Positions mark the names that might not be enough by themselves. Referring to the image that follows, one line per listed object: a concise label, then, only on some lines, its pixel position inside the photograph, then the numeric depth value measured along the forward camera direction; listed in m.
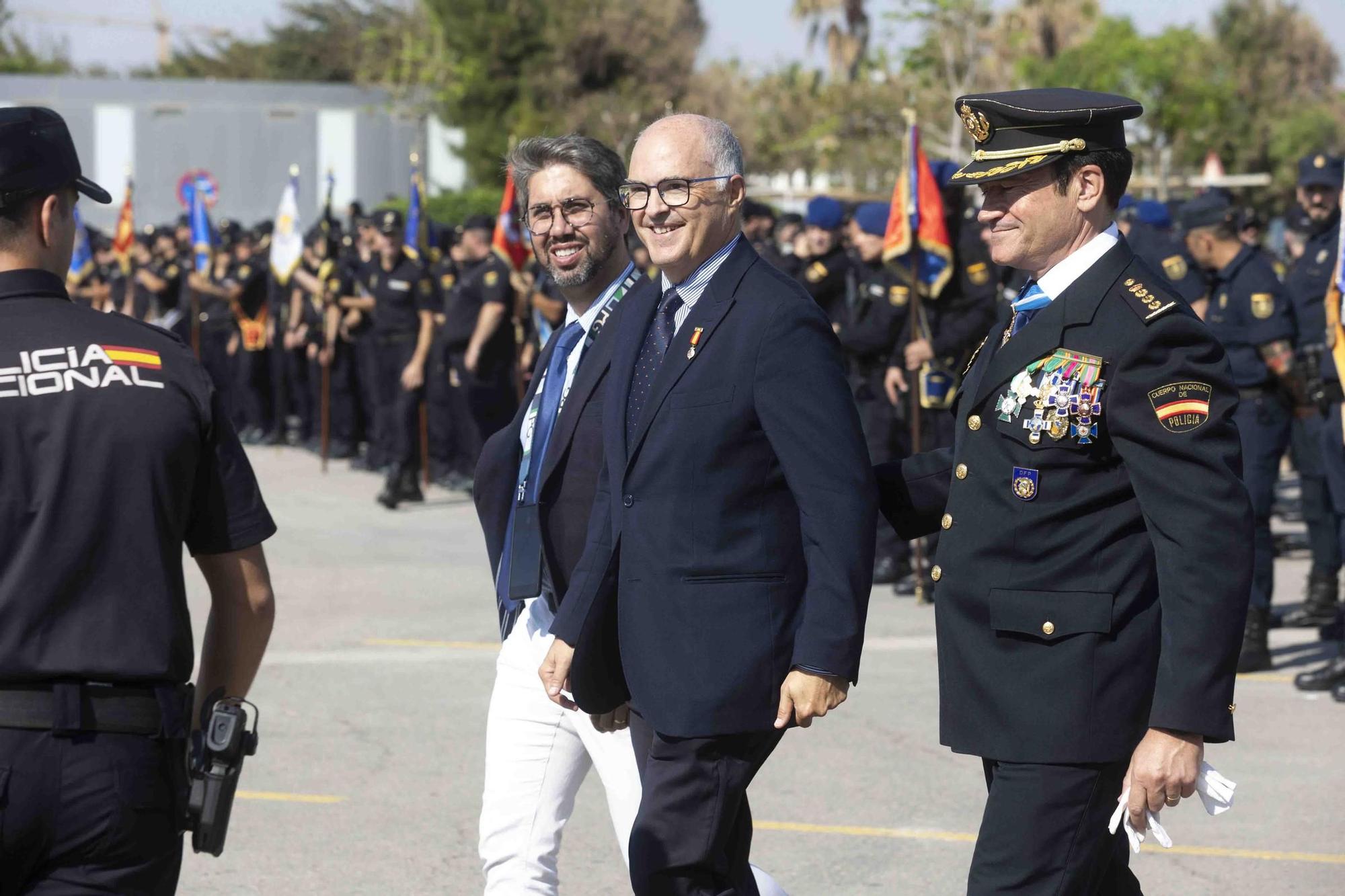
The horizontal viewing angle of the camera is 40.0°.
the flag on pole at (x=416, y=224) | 16.89
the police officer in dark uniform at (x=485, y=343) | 14.48
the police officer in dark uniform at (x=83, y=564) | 2.91
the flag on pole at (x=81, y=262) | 21.55
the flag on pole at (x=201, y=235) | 20.05
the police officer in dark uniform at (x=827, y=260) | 12.20
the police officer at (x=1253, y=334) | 9.10
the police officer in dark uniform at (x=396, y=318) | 15.09
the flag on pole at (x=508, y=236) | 14.68
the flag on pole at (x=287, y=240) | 18.45
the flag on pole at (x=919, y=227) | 10.84
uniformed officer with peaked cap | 3.17
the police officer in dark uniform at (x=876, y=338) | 11.20
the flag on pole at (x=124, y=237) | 22.30
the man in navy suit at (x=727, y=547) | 3.58
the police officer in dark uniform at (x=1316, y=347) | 9.66
